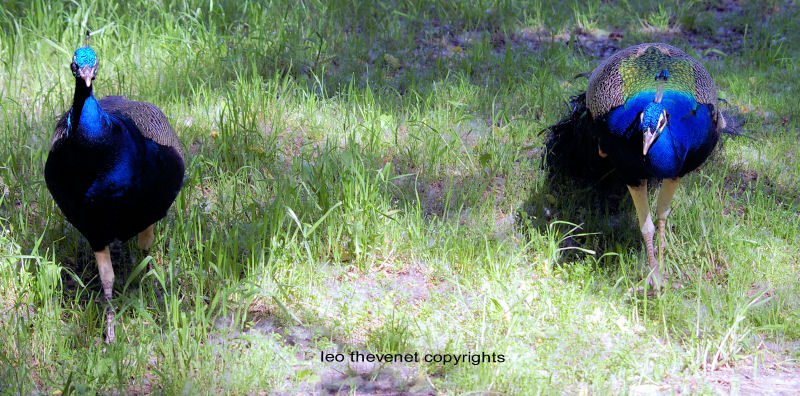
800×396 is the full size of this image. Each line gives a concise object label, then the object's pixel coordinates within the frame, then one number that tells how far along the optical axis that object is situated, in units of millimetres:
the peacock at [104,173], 6707
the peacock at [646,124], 7543
